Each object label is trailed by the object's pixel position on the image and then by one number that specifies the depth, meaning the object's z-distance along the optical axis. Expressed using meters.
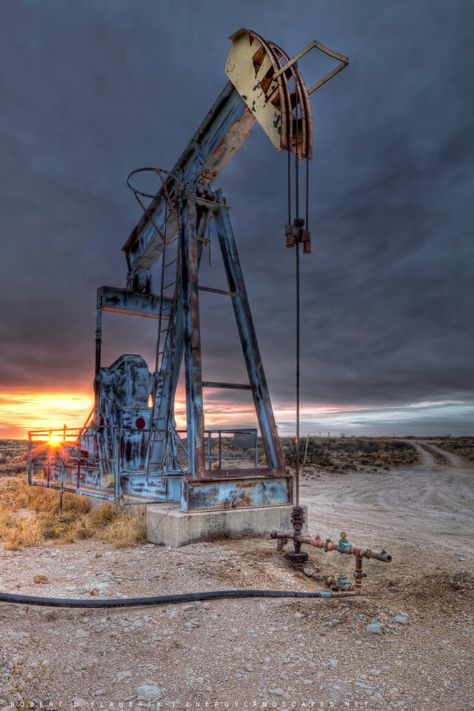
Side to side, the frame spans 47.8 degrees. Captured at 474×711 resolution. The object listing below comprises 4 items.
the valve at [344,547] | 5.20
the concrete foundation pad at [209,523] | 6.48
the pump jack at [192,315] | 6.79
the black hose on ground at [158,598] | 4.28
